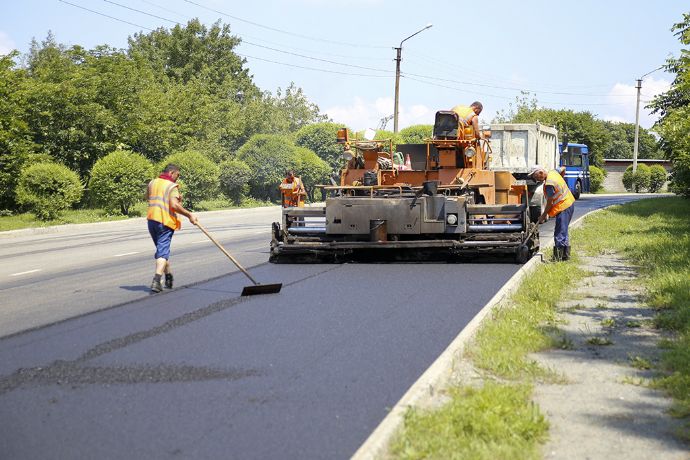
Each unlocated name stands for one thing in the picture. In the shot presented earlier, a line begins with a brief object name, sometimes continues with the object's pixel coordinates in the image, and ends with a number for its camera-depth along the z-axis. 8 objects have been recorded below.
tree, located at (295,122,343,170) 49.41
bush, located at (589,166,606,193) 64.61
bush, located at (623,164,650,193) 67.25
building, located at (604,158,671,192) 81.94
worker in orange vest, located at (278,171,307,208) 24.66
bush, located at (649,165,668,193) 67.44
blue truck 42.41
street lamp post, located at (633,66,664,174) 62.62
